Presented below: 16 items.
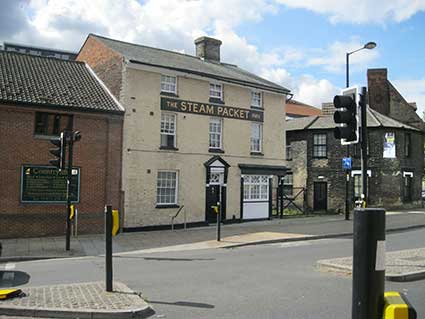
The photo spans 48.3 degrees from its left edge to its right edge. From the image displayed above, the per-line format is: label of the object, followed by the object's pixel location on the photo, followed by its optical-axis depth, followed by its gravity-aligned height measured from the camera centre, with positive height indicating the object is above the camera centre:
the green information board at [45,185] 18.98 -0.17
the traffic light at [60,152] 14.70 +0.90
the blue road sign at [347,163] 24.57 +1.19
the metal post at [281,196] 27.42 -0.65
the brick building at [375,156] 30.75 +2.05
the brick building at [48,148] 18.72 +1.30
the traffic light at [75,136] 15.56 +1.48
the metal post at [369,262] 2.85 -0.47
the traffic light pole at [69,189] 15.28 -0.27
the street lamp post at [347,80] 23.23 +5.52
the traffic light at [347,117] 6.70 +0.99
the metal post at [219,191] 23.77 -0.40
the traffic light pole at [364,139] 5.26 +0.62
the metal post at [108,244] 7.80 -1.03
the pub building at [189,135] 21.42 +2.43
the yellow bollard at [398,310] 2.71 -0.71
